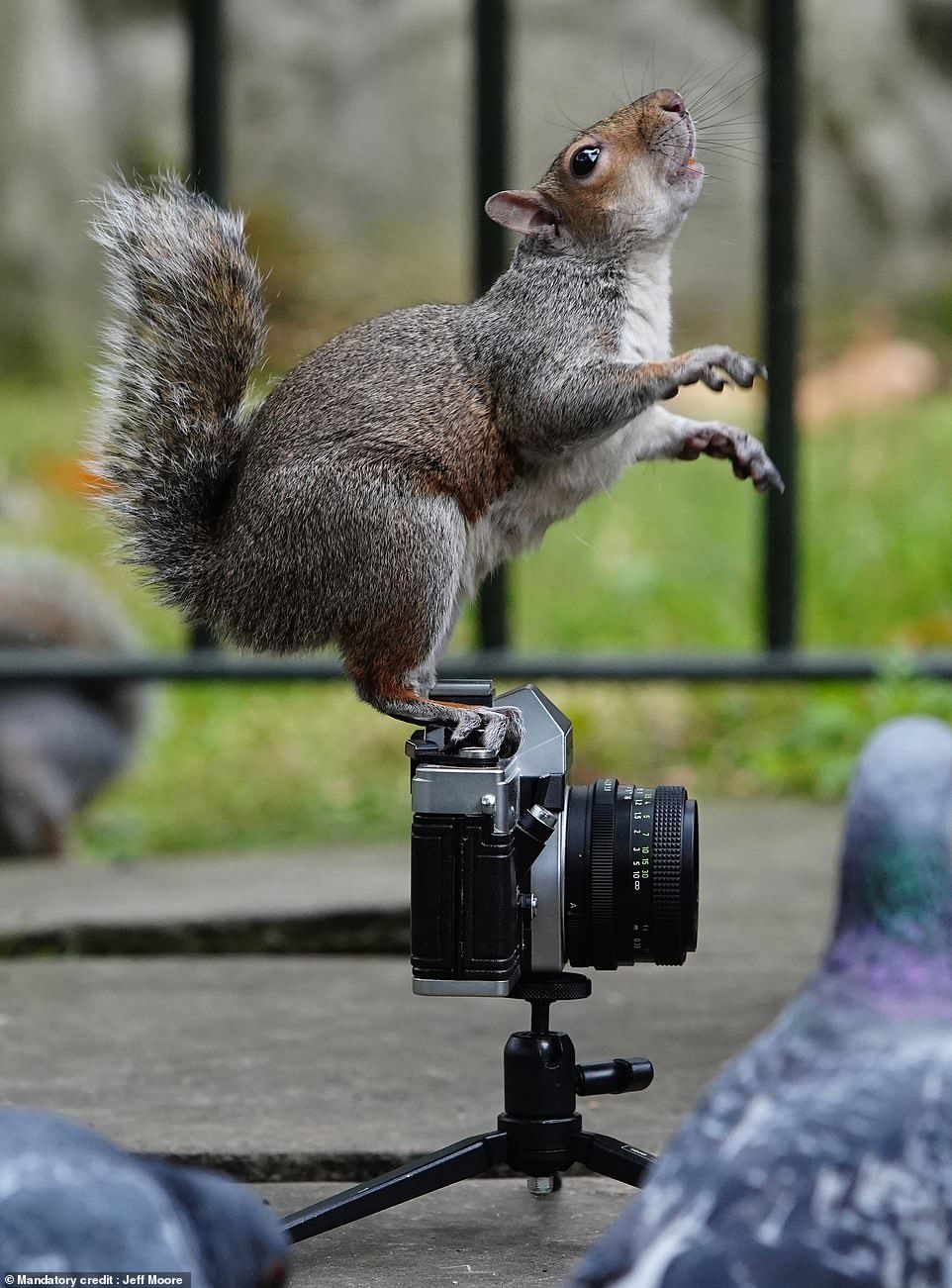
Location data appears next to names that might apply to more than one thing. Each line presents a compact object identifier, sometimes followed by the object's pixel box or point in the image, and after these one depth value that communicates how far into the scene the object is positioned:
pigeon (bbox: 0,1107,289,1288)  3.31
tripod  5.15
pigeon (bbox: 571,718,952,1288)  3.20
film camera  5.00
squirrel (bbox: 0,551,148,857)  9.52
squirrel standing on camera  5.11
